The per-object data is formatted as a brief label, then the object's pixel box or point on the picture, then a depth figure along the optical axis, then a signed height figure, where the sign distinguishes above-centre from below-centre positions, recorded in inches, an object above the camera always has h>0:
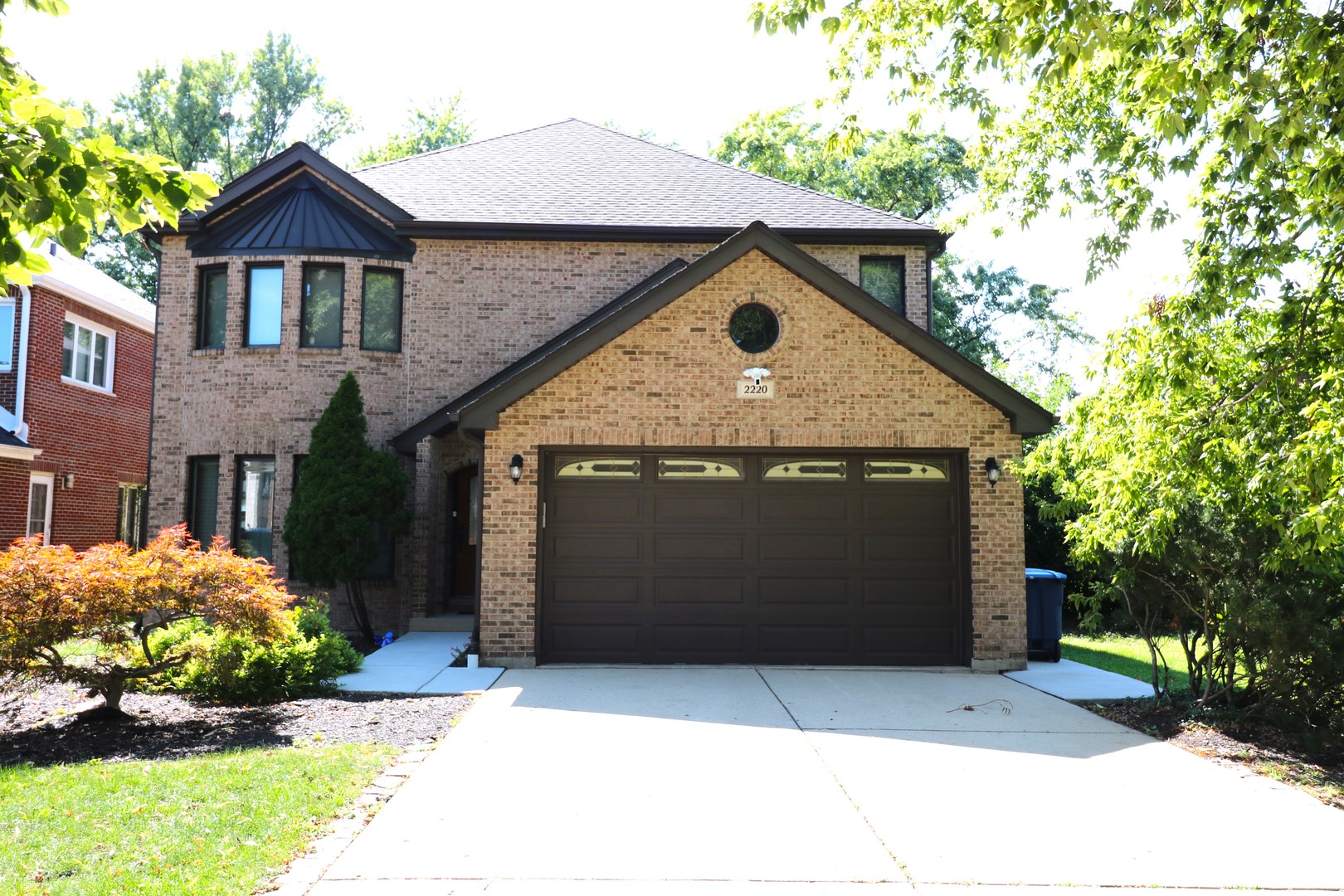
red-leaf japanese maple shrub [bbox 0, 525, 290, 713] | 302.2 -35.7
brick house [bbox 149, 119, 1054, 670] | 432.1 +8.2
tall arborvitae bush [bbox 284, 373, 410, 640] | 520.7 -3.7
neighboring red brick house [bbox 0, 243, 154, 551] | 676.1 +66.6
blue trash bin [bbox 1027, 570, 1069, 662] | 473.7 -52.7
